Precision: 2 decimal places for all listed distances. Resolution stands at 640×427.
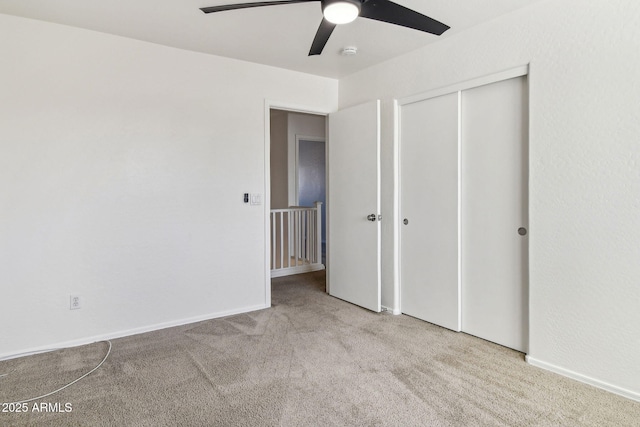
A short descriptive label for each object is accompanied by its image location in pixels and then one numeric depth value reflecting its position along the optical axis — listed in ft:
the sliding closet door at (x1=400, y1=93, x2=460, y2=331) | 9.87
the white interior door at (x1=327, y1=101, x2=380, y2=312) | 11.54
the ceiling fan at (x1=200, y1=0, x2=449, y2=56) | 5.80
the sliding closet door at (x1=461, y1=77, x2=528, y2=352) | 8.52
